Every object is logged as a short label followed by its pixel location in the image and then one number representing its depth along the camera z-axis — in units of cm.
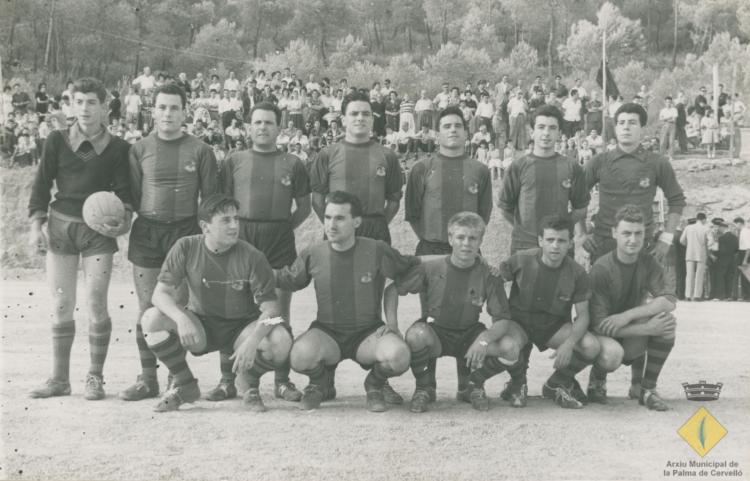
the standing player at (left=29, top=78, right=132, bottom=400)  571
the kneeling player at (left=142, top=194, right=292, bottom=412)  534
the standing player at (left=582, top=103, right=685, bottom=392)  636
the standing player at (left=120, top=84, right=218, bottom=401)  593
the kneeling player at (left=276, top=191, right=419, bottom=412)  546
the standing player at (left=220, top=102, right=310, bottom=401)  616
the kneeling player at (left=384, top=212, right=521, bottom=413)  554
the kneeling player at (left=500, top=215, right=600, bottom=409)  567
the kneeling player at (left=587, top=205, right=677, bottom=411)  570
